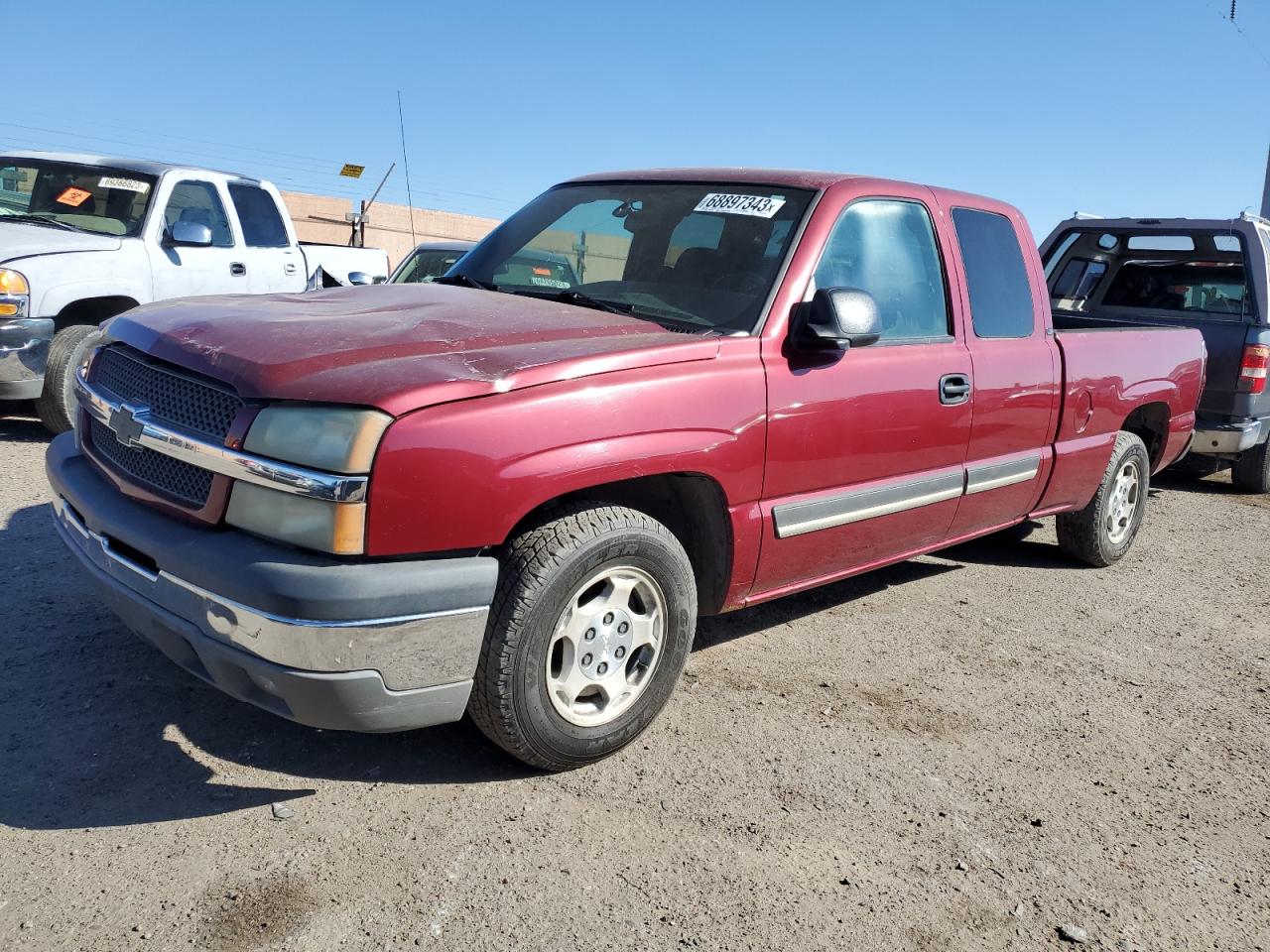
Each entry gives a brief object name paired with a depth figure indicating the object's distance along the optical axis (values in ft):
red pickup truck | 8.41
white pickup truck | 21.04
